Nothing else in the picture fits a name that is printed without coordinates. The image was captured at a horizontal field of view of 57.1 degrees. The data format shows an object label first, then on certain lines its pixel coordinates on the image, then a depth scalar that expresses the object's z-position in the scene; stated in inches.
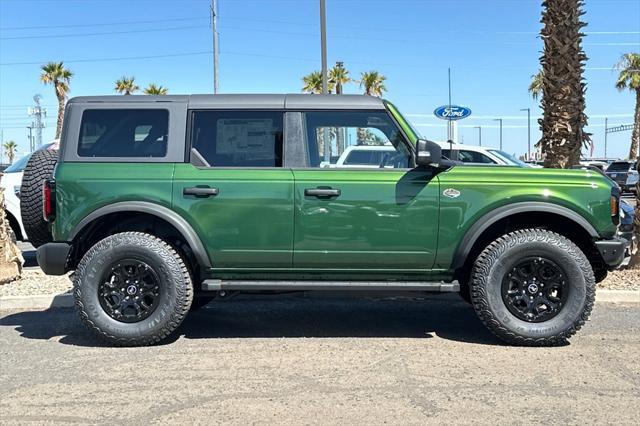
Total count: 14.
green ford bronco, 195.6
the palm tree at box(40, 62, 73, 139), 1519.4
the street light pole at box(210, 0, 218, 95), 1094.4
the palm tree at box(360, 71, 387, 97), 1427.2
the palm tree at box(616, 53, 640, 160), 1558.8
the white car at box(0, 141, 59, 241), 349.1
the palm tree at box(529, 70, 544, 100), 1857.9
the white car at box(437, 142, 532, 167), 436.5
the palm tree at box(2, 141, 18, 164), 4352.9
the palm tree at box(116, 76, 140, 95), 1663.4
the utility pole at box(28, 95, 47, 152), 3476.9
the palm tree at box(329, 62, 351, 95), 1304.9
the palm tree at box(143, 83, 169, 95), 1545.8
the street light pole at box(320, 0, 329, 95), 513.7
